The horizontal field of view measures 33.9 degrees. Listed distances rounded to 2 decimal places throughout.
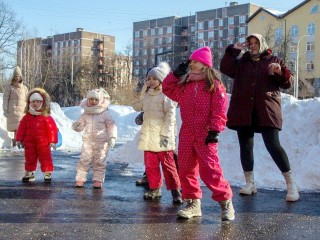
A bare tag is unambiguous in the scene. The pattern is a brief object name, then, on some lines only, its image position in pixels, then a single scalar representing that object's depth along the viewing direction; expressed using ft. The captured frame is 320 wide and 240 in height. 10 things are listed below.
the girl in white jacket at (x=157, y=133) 19.19
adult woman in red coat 19.06
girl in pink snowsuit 15.39
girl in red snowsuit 23.97
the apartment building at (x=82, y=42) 362.12
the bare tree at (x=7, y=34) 123.13
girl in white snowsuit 22.52
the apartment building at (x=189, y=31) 312.91
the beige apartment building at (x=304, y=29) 209.26
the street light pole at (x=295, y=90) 123.93
